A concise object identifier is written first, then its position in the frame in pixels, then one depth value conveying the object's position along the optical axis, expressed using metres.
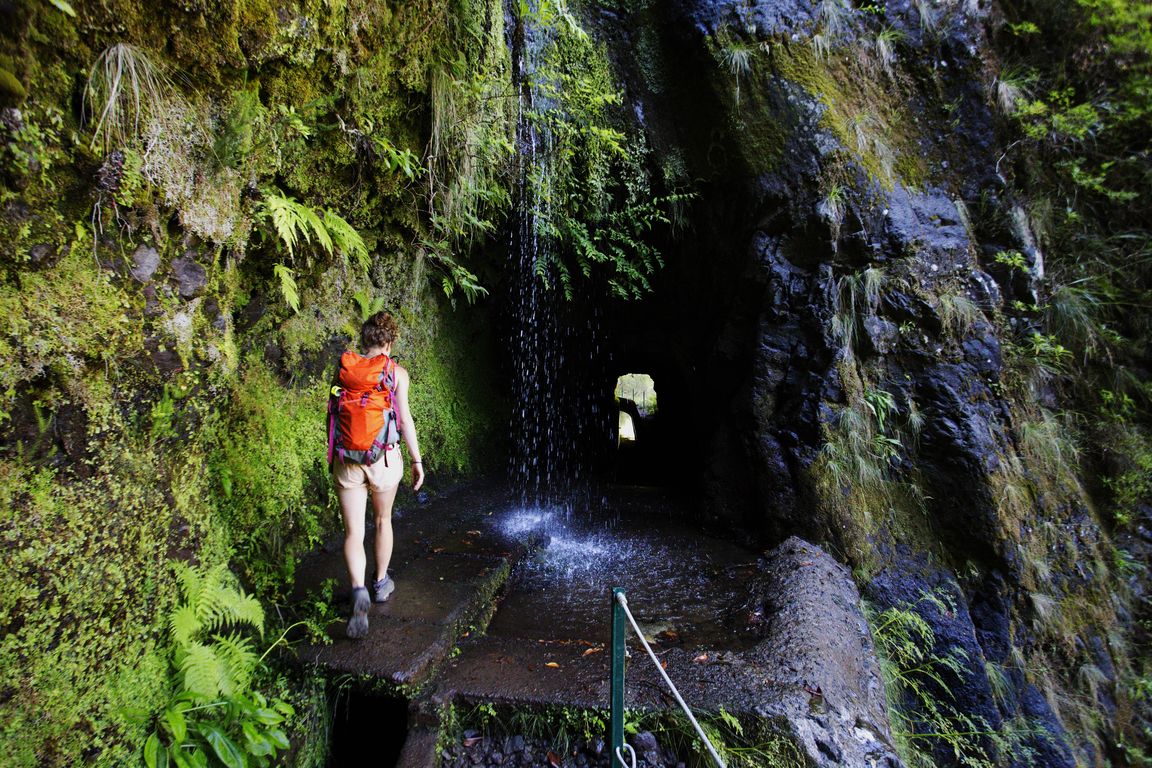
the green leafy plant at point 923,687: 4.16
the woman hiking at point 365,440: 3.18
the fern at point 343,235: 3.58
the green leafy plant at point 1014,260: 5.54
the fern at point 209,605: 2.69
